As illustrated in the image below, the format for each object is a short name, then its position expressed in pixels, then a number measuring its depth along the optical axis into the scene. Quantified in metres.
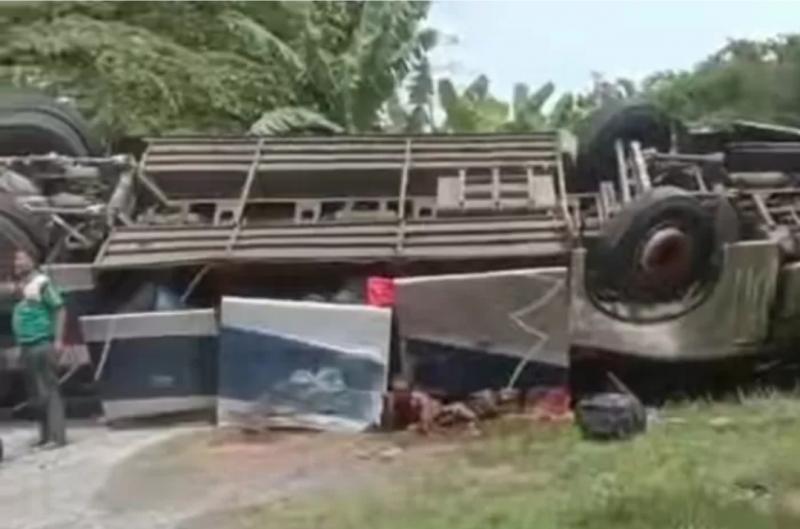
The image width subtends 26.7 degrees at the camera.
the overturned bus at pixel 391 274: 11.52
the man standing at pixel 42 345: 11.02
